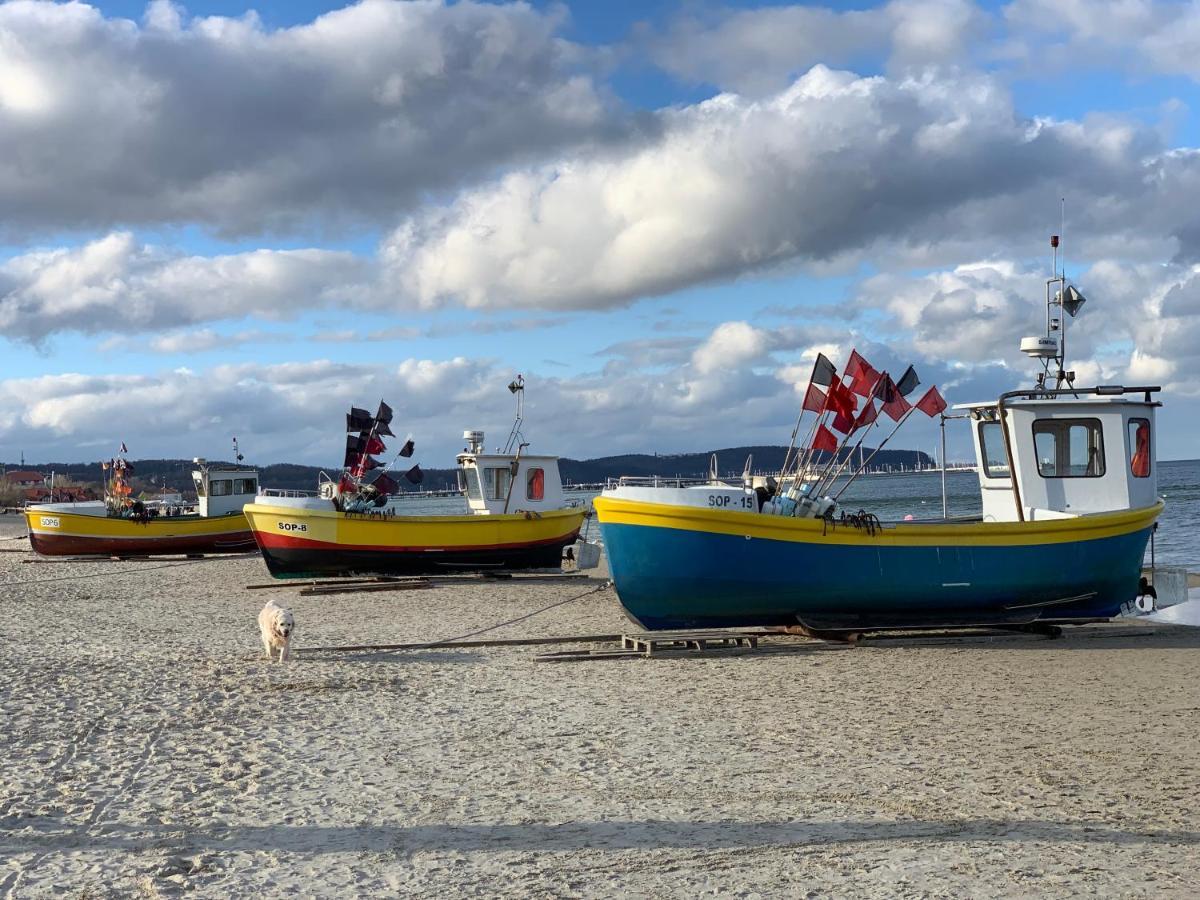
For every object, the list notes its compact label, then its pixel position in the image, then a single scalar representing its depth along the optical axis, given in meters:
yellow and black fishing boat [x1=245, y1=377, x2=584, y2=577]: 22.39
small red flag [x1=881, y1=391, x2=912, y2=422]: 13.43
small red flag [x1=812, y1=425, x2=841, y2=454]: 13.31
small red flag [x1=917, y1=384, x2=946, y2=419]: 13.99
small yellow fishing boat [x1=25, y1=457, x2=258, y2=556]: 32.53
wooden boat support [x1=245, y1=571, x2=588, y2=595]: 21.59
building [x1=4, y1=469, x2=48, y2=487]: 126.77
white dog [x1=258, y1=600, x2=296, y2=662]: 11.93
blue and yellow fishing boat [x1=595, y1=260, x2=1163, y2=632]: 12.46
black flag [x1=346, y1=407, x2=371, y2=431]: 24.22
